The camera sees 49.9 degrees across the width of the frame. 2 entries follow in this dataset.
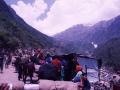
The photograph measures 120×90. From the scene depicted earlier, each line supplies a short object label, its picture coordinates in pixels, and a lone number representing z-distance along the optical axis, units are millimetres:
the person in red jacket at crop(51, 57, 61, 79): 6657
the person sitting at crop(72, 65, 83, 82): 5445
